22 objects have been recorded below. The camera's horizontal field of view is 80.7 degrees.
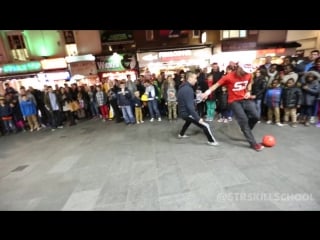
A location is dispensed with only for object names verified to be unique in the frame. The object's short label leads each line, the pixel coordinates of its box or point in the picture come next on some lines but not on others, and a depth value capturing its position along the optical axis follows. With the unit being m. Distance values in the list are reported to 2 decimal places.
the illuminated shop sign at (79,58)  14.45
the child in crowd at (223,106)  6.72
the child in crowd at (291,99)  5.52
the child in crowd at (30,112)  8.40
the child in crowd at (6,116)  8.35
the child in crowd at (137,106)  7.66
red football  4.32
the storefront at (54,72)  14.65
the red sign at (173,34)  14.18
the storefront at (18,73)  14.05
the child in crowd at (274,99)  5.80
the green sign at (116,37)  14.79
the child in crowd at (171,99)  7.39
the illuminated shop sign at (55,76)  14.70
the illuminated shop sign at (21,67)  14.02
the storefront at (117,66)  14.94
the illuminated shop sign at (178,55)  13.90
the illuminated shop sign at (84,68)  14.86
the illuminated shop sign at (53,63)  14.59
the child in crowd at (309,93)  5.29
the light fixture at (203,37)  13.26
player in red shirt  4.25
